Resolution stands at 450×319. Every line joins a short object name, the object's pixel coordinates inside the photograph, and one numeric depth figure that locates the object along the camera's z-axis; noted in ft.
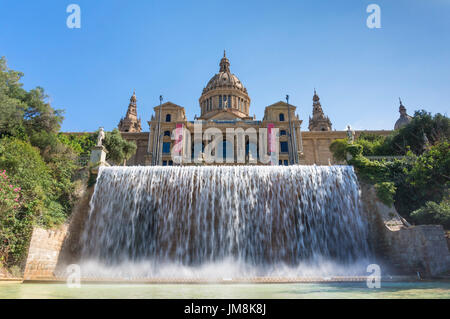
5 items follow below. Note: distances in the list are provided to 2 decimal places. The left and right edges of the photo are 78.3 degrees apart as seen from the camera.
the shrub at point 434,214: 36.04
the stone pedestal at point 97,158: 48.81
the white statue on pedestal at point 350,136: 57.87
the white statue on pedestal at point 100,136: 55.95
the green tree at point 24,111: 53.98
